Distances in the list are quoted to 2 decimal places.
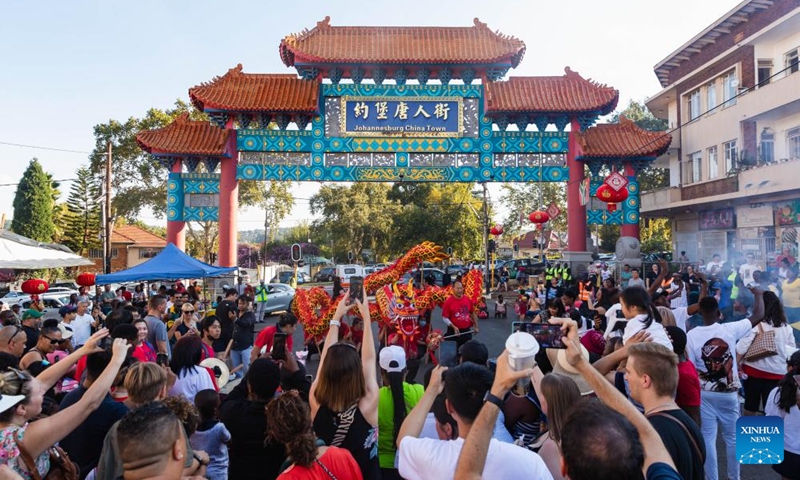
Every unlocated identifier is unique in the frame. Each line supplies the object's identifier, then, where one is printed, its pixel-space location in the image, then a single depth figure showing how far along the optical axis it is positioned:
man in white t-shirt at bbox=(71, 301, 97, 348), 9.15
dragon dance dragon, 8.43
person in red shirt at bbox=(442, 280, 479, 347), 8.83
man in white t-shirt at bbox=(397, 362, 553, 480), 2.25
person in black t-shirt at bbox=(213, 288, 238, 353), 8.34
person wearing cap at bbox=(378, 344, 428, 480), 3.52
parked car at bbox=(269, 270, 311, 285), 33.33
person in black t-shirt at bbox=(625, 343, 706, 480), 2.58
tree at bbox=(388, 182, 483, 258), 40.75
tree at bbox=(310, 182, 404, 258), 41.72
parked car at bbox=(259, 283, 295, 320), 19.64
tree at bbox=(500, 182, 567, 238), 39.84
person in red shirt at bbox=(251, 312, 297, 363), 6.38
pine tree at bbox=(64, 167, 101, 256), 41.32
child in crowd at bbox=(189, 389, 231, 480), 3.39
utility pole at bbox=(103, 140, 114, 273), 18.92
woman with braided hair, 2.42
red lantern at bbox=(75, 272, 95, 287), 13.96
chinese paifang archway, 18.22
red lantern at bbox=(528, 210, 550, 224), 19.42
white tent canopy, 8.35
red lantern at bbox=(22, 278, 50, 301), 13.10
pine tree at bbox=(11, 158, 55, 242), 37.94
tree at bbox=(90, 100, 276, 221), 30.42
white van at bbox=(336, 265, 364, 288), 29.90
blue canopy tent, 12.27
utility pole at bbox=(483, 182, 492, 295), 28.00
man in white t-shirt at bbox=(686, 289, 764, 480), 4.80
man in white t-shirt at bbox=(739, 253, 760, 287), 11.31
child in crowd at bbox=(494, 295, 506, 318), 18.14
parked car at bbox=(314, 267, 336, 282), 40.18
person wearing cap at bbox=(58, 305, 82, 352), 8.38
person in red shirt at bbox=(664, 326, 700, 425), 4.18
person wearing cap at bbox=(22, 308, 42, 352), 6.91
